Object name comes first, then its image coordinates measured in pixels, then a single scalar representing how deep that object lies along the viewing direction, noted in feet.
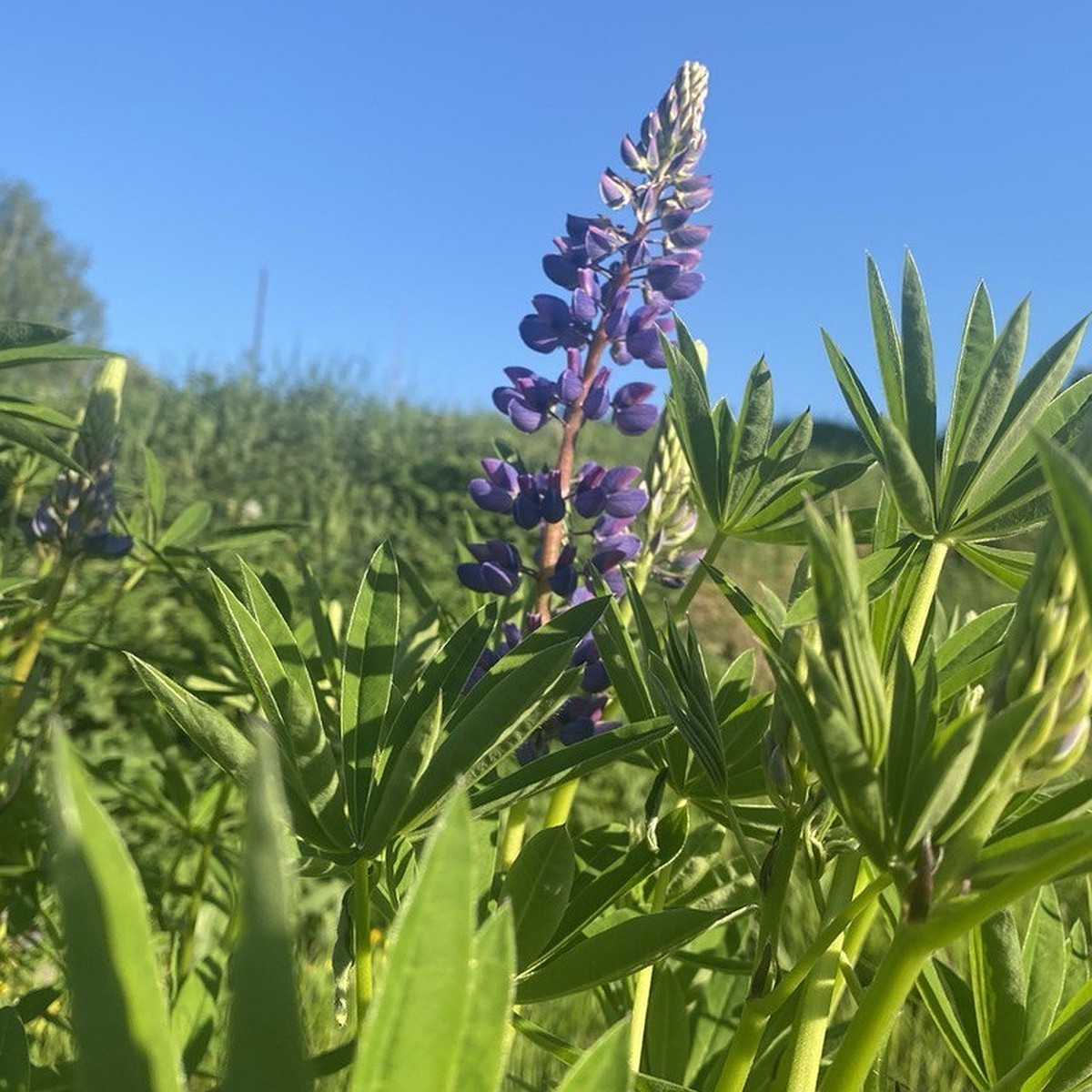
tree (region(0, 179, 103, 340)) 92.12
